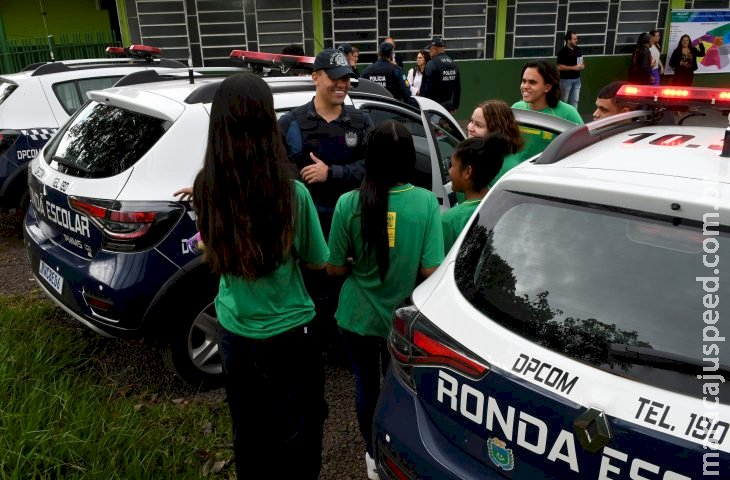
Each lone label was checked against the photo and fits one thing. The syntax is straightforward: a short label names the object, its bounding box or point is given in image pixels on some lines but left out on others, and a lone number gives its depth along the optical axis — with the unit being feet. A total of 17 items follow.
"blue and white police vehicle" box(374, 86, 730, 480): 4.56
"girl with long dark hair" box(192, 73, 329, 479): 6.40
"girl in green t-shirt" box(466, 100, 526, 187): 11.96
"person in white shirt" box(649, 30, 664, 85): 38.84
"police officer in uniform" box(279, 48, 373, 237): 10.62
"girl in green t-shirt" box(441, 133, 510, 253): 8.97
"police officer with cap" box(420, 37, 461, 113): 26.53
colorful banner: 39.17
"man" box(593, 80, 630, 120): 13.01
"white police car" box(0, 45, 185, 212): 17.31
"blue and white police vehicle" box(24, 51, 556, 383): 9.72
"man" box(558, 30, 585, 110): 36.40
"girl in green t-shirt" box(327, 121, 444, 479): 7.87
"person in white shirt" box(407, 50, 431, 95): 29.86
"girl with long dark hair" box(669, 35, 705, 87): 38.96
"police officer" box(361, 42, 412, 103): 23.70
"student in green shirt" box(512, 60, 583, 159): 14.03
